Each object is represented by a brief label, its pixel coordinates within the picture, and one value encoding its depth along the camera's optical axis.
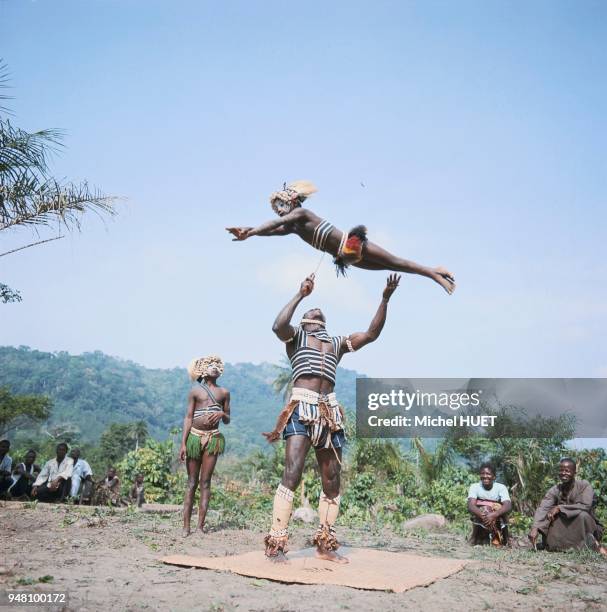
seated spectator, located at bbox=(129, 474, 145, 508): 12.88
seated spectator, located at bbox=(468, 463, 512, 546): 8.69
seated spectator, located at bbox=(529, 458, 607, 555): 8.28
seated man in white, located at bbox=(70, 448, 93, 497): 11.85
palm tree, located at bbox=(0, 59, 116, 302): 9.37
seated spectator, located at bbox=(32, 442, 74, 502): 11.66
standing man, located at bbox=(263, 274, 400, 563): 6.27
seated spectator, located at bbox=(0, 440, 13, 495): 11.71
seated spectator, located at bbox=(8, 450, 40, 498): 11.95
